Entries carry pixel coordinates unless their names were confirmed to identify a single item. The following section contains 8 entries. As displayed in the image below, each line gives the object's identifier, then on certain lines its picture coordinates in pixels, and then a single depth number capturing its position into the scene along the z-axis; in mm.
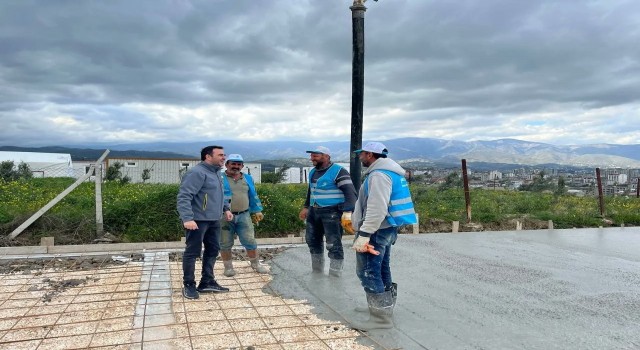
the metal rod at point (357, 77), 6516
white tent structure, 41594
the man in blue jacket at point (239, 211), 5918
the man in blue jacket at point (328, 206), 5645
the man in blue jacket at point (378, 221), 4039
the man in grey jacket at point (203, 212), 4871
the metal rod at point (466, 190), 11023
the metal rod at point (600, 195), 12910
